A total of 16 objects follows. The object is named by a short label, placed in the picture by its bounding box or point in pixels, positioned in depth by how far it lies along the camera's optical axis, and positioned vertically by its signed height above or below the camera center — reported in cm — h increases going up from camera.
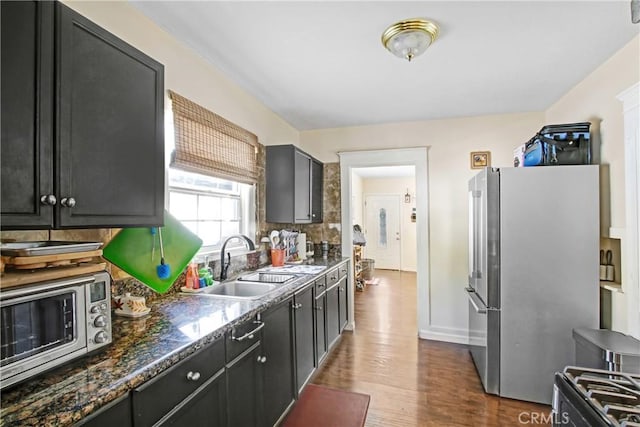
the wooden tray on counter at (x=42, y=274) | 86 -18
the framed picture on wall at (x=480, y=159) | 349 +61
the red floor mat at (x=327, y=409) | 214 -142
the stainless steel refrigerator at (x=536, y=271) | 229 -44
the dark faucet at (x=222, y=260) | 225 -36
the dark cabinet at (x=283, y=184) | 318 +31
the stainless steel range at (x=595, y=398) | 94 -61
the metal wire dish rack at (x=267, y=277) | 259 -53
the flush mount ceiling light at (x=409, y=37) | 182 +107
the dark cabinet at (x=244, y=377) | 101 -74
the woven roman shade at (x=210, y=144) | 203 +53
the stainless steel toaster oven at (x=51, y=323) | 84 -33
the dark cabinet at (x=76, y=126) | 92 +31
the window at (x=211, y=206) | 221 +7
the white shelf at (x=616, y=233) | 215 -13
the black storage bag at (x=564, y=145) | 241 +53
